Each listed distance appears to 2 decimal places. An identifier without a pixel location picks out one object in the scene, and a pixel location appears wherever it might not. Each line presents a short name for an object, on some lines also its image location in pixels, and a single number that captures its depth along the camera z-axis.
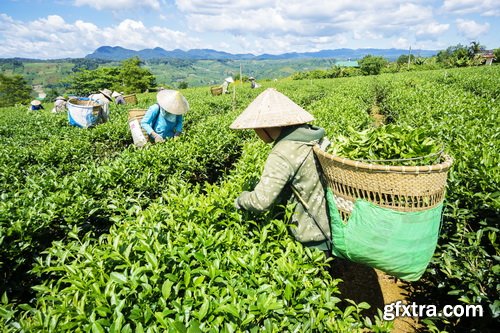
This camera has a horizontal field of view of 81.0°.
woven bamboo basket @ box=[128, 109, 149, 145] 5.85
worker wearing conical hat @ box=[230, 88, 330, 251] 2.15
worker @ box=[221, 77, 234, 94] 24.44
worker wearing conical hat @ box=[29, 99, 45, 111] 18.02
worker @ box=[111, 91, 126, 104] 17.58
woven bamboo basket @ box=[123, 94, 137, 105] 19.11
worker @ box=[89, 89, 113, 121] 8.55
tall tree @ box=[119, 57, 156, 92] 64.81
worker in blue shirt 5.59
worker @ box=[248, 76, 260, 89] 29.56
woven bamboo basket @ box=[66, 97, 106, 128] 7.76
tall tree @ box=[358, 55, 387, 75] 59.38
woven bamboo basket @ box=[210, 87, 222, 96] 22.98
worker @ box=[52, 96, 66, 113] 15.56
